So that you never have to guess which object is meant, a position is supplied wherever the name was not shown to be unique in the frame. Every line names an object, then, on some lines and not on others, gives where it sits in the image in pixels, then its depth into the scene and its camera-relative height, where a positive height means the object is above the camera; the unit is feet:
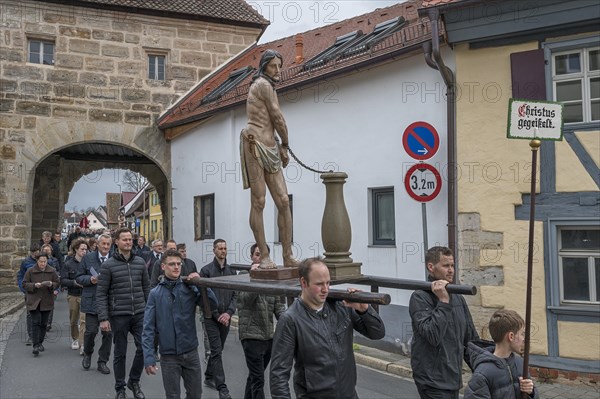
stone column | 17.65 -0.16
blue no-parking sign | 24.84 +3.44
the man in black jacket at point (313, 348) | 10.76 -2.30
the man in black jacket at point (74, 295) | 29.37 -3.52
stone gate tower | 48.91 +13.44
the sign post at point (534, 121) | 12.42 +2.13
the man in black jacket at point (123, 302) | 20.94 -2.79
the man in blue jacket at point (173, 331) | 16.67 -3.02
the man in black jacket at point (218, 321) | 20.72 -3.40
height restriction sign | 23.91 +1.63
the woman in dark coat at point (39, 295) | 29.07 -3.45
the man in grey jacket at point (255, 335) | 18.58 -3.52
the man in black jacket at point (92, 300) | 25.09 -3.26
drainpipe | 26.63 +3.89
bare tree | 180.24 +13.53
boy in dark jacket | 10.53 -2.64
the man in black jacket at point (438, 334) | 12.32 -2.41
